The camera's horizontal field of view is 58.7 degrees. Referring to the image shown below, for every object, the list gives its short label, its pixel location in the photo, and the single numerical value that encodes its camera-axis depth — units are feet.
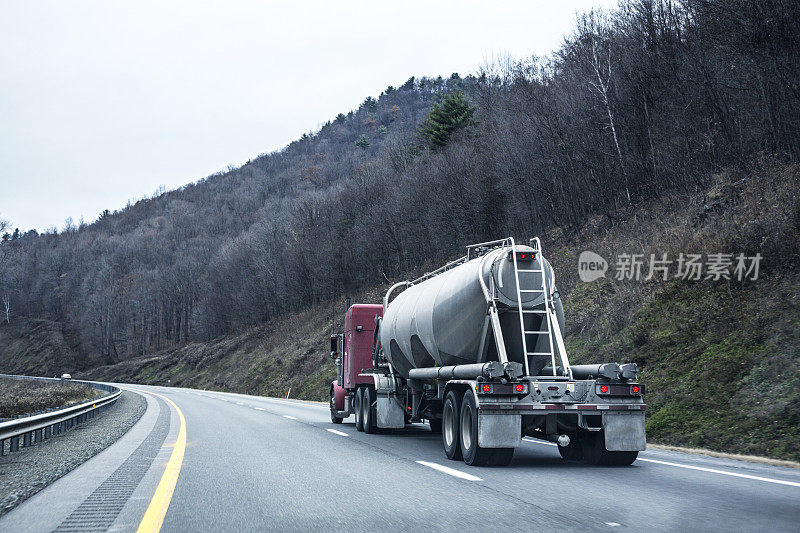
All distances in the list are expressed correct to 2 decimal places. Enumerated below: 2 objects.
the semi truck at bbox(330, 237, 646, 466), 32.76
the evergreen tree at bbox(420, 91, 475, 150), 177.47
